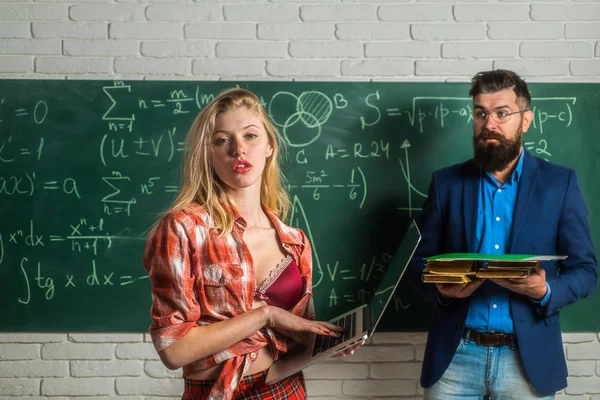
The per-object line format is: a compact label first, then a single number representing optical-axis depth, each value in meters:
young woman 1.35
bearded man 2.07
